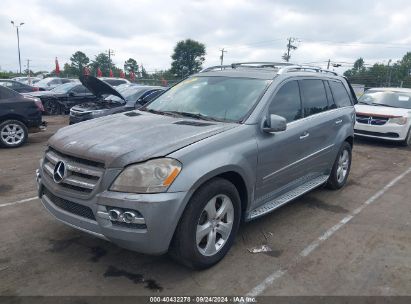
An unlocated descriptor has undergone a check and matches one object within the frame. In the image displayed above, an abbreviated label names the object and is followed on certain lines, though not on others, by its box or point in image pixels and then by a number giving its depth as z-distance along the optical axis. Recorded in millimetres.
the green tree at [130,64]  77212
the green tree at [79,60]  85188
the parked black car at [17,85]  16531
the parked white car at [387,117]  9648
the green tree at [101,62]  75625
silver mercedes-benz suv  2947
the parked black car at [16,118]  8609
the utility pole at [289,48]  59469
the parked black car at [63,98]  15102
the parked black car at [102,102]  9219
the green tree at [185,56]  68938
